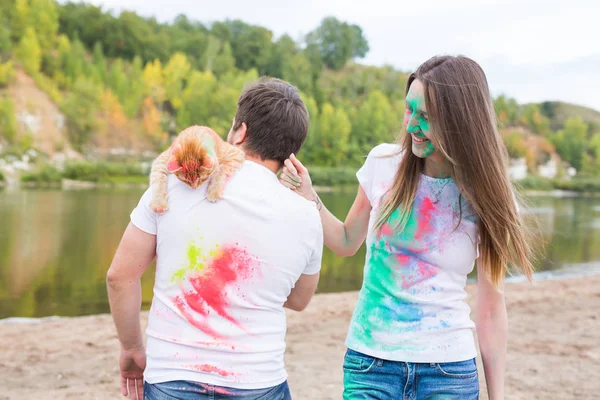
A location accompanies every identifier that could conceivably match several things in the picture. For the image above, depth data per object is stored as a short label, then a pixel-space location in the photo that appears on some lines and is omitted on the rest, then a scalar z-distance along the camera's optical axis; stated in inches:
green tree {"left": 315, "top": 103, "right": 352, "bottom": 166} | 3233.3
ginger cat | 65.7
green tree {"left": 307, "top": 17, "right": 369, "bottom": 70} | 4643.2
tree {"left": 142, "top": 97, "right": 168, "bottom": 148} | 3038.9
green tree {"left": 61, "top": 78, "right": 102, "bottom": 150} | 2714.1
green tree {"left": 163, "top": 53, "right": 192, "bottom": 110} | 3361.2
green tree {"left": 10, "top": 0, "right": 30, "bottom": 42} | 3334.2
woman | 75.2
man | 65.2
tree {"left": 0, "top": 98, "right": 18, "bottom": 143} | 2463.1
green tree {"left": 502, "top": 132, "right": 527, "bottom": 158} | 3619.3
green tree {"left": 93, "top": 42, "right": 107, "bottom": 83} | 3297.2
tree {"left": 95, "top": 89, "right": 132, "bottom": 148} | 2822.3
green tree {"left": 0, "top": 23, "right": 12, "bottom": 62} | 3031.5
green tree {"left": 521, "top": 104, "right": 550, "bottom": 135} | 4168.3
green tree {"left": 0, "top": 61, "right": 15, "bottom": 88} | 2751.0
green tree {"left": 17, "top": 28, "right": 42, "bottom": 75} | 2967.5
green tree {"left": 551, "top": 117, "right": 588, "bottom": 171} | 3912.4
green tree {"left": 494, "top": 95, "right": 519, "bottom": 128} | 4043.1
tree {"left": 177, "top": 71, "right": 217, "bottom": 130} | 3233.3
